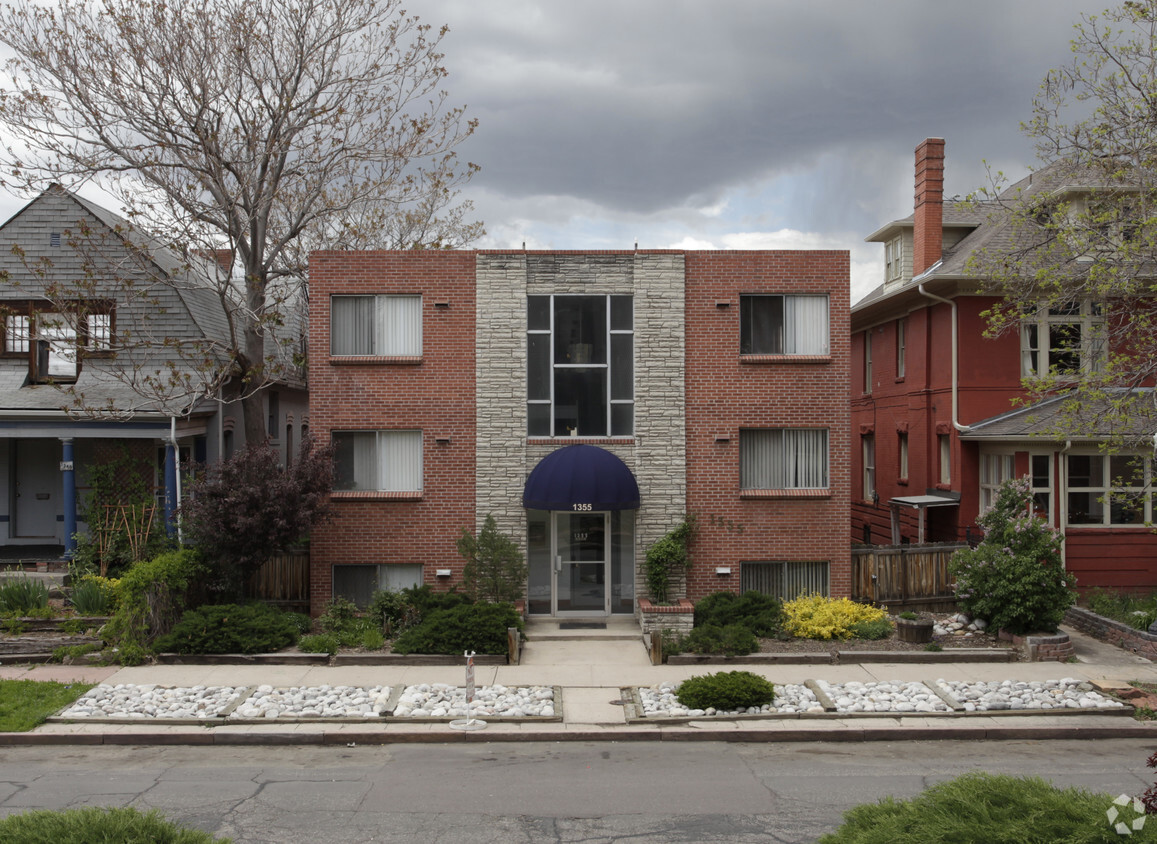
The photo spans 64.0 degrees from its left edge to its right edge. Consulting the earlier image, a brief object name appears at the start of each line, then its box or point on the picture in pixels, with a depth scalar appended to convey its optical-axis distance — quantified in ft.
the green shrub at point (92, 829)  22.61
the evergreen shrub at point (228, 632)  51.55
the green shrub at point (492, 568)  60.59
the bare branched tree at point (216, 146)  62.13
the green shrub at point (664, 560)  59.52
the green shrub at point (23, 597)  57.06
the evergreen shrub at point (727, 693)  42.75
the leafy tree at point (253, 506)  55.26
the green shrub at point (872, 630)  55.36
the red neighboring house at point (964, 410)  66.90
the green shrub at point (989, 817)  22.52
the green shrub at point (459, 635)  51.93
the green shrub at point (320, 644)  52.24
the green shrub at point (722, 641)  51.65
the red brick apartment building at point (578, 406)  61.82
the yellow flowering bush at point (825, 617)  55.42
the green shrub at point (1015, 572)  53.26
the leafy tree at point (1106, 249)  51.19
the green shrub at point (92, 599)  56.54
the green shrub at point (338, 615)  56.70
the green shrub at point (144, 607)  51.78
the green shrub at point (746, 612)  55.77
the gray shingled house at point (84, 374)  66.18
